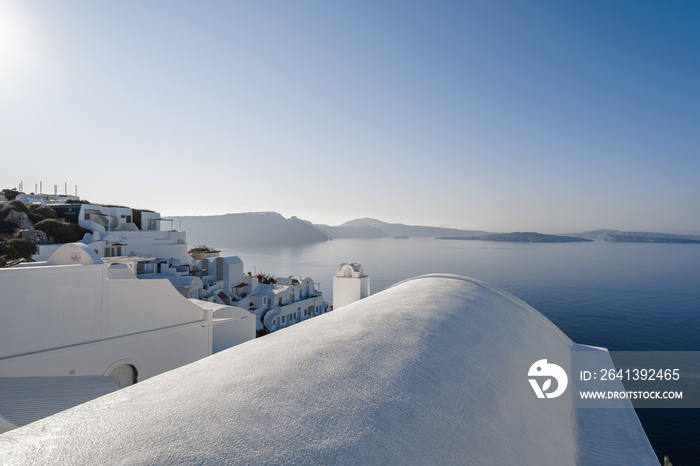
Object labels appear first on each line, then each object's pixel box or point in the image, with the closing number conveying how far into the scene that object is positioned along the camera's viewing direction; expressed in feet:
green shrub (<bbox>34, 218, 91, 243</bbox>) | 78.07
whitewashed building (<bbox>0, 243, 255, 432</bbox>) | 15.35
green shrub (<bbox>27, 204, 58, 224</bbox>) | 83.25
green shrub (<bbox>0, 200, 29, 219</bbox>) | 78.97
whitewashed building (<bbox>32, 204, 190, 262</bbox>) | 80.86
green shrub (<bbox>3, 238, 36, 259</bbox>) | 63.62
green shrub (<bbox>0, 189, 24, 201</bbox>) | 107.34
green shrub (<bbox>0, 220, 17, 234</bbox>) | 75.97
